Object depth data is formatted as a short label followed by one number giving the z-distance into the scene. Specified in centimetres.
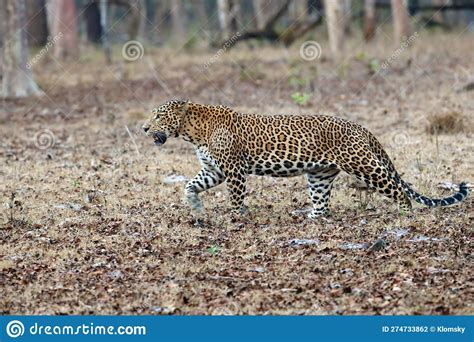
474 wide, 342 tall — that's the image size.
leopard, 1223
